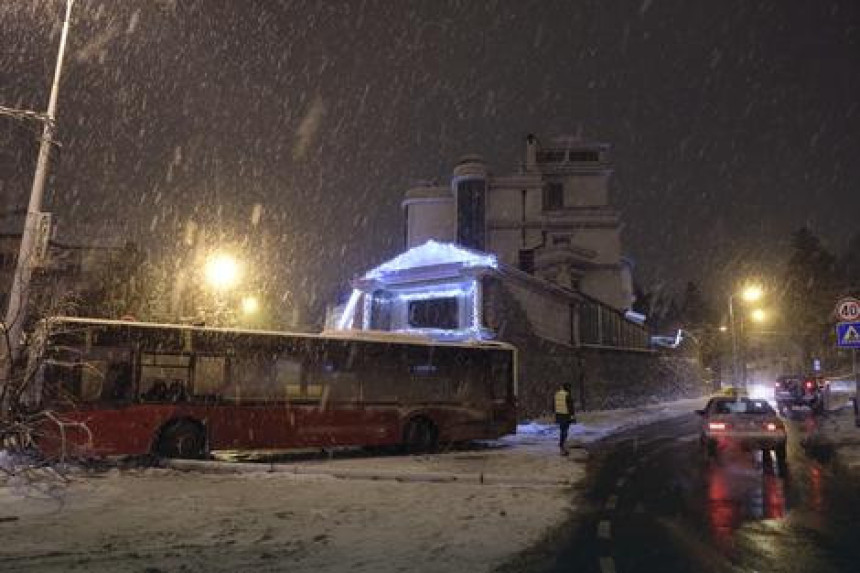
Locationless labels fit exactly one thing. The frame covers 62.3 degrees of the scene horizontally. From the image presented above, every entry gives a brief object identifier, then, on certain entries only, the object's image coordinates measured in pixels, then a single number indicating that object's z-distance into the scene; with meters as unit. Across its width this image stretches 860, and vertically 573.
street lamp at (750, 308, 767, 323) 43.34
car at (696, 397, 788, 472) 16.55
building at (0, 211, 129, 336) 15.09
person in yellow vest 19.41
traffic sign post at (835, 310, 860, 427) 18.44
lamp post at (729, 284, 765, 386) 38.50
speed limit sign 18.55
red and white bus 13.95
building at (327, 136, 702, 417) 32.59
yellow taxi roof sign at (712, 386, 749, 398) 48.13
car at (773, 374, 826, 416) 38.25
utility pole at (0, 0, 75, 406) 12.88
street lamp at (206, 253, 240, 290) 24.03
